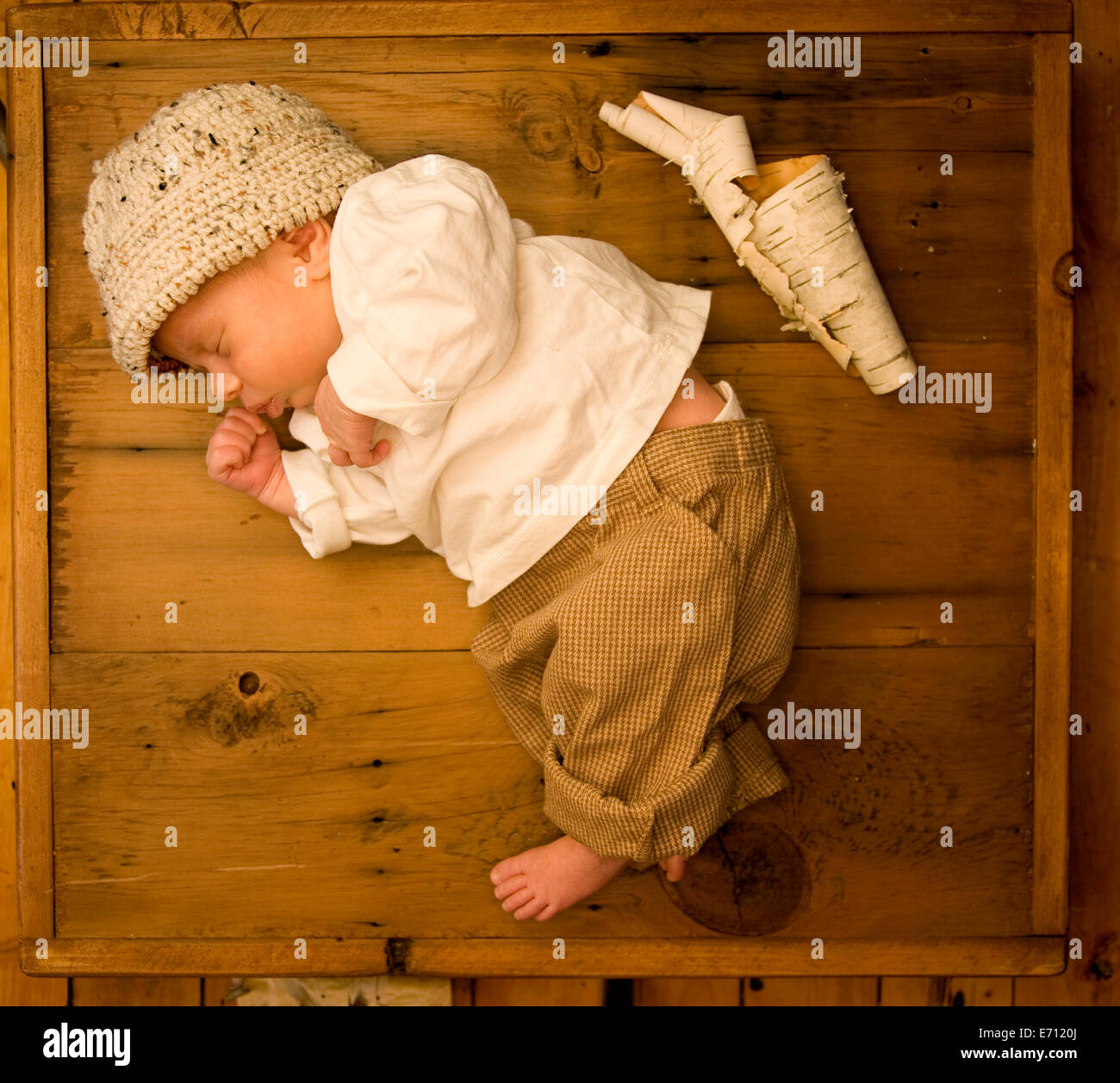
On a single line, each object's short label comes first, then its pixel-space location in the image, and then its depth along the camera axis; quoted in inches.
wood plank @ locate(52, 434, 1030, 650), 44.7
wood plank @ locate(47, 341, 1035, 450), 44.7
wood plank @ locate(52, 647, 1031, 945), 44.8
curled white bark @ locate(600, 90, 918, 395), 41.9
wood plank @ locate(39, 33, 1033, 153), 44.0
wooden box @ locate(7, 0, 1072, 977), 44.2
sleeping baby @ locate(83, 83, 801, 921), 34.6
